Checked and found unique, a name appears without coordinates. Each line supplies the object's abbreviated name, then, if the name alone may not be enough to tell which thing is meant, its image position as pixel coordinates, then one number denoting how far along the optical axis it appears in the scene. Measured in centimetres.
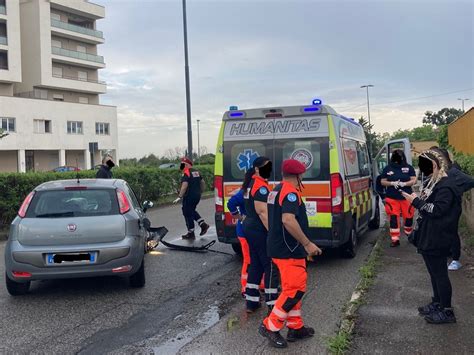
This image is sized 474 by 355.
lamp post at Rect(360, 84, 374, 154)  5442
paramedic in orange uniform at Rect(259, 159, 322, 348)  421
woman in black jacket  459
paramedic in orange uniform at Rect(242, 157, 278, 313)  503
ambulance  720
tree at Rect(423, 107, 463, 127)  10043
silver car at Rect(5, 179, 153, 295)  582
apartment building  4522
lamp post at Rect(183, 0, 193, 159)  2039
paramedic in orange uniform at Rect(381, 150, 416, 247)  903
